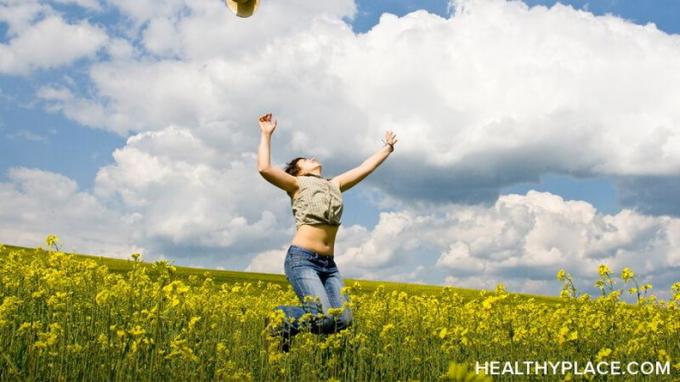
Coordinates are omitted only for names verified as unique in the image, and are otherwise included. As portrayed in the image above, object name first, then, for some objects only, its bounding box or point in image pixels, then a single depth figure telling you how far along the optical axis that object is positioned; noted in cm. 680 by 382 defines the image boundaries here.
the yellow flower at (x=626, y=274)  662
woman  594
